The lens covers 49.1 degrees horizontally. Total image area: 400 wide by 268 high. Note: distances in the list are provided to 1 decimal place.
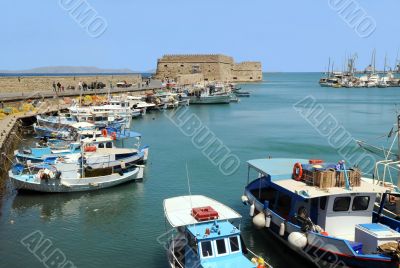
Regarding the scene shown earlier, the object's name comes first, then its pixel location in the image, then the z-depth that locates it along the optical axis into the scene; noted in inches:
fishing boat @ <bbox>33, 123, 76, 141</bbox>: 1346.0
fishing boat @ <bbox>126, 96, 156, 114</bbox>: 2373.3
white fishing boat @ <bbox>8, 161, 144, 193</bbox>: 857.5
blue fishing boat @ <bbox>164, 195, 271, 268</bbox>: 474.3
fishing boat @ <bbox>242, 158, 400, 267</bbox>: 490.6
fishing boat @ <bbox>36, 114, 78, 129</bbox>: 1533.6
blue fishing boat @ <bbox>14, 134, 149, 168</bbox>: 936.9
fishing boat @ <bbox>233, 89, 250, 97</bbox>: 3853.3
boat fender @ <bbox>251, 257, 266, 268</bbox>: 490.8
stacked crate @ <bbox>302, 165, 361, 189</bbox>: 562.3
